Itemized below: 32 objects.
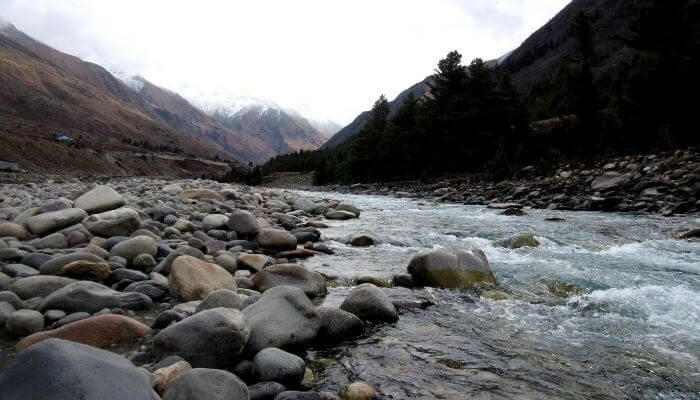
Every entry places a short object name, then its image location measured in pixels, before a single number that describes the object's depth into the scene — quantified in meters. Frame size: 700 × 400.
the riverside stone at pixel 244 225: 10.57
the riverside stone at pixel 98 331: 4.14
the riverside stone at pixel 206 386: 3.03
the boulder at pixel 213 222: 10.95
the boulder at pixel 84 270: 6.02
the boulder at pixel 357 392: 3.57
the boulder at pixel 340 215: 17.24
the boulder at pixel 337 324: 4.87
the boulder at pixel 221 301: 4.98
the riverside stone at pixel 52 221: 8.48
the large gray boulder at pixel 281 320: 4.38
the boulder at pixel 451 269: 7.10
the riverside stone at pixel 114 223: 8.45
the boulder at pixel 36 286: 5.31
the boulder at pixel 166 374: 3.31
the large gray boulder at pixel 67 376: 2.33
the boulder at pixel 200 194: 17.75
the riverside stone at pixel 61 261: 6.04
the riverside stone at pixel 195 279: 5.87
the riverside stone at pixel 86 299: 4.93
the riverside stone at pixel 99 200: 10.07
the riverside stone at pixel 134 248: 7.05
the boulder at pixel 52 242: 7.60
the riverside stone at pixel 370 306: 5.48
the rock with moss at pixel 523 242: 10.15
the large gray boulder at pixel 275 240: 10.07
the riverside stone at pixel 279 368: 3.72
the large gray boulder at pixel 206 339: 3.95
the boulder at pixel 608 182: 18.53
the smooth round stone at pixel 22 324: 4.44
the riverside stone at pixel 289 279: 6.57
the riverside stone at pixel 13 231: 8.19
